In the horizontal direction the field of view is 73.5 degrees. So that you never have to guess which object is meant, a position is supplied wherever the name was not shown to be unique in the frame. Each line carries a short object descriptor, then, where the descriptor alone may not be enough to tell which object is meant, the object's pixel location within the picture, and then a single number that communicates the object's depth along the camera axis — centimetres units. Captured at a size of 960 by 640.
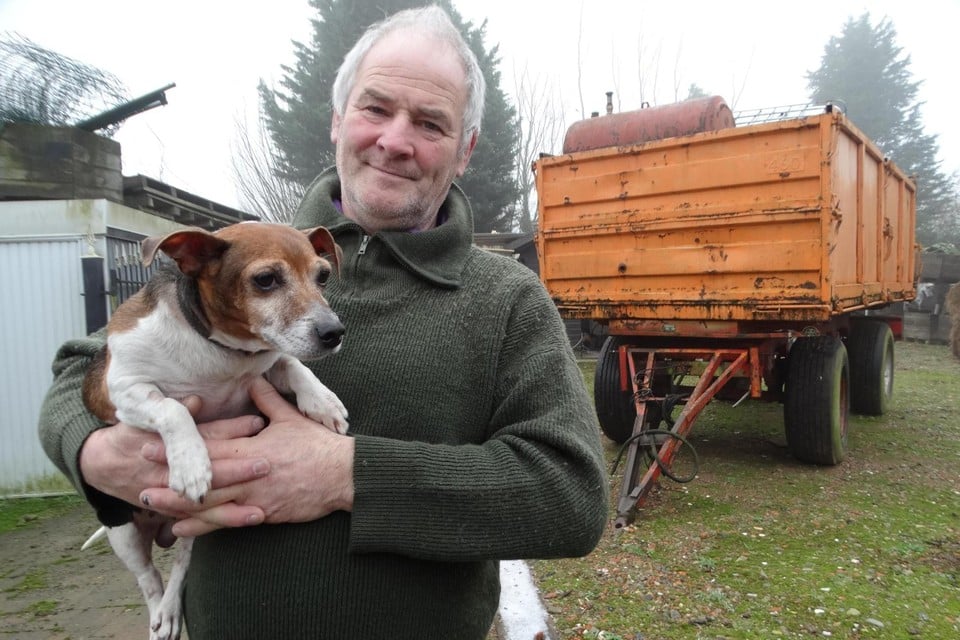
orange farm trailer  479
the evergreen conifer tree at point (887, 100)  3253
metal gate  567
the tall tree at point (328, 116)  2106
